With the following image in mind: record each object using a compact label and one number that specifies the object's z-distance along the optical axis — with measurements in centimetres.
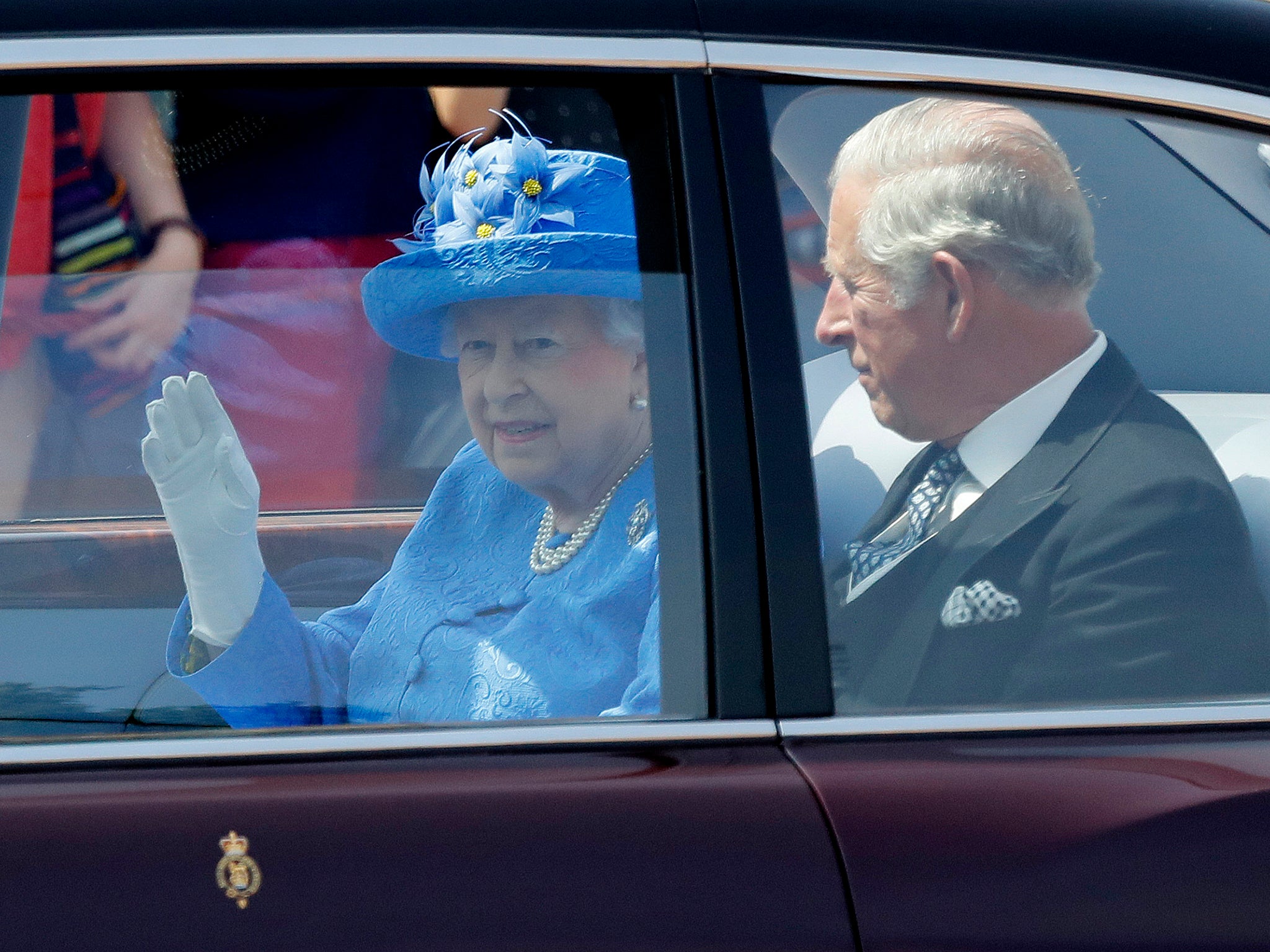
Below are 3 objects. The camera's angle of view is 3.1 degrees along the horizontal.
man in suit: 1913
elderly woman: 1921
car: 1900
